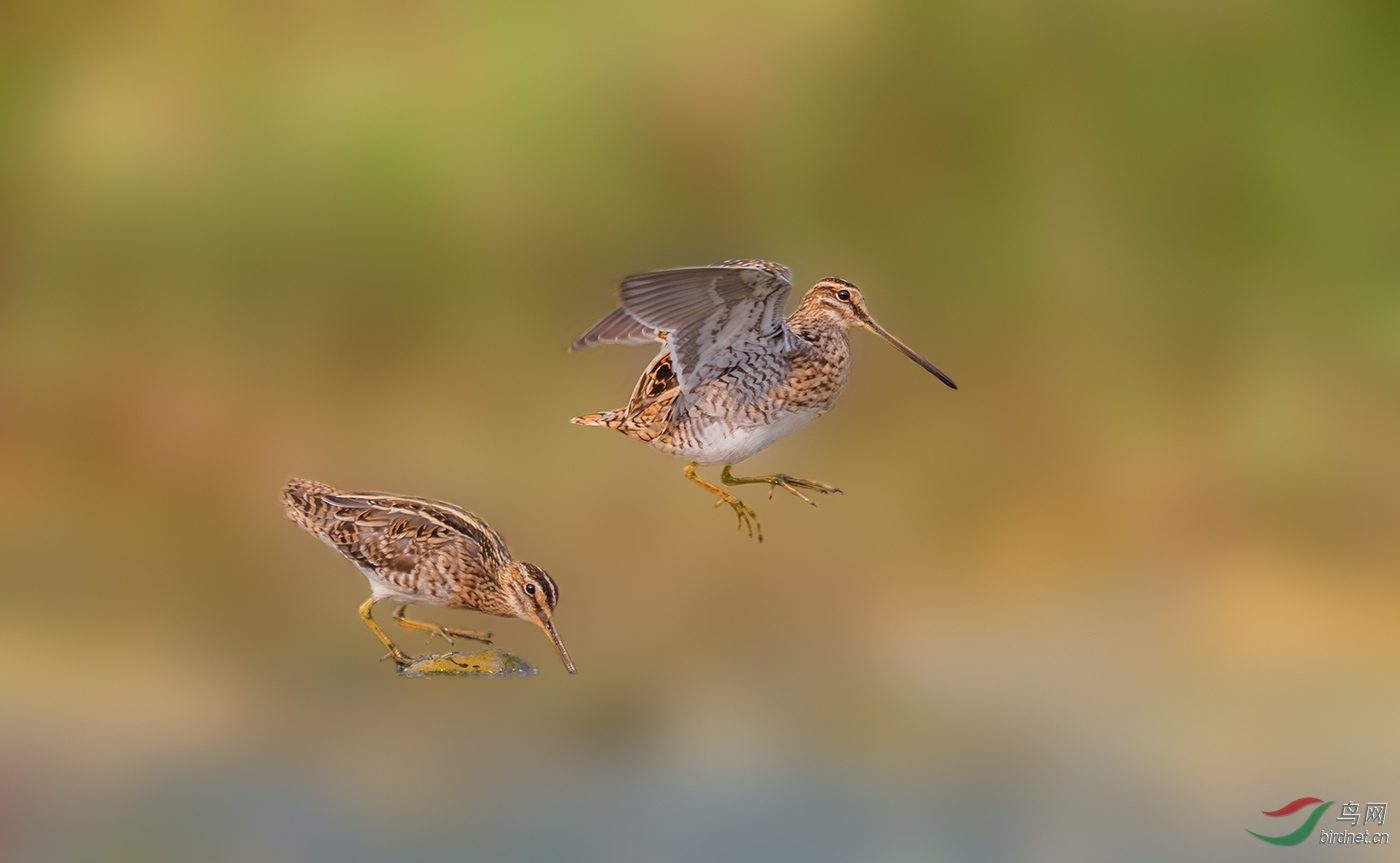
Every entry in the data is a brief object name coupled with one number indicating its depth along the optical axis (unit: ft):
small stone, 29.91
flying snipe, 27.78
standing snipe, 29.53
